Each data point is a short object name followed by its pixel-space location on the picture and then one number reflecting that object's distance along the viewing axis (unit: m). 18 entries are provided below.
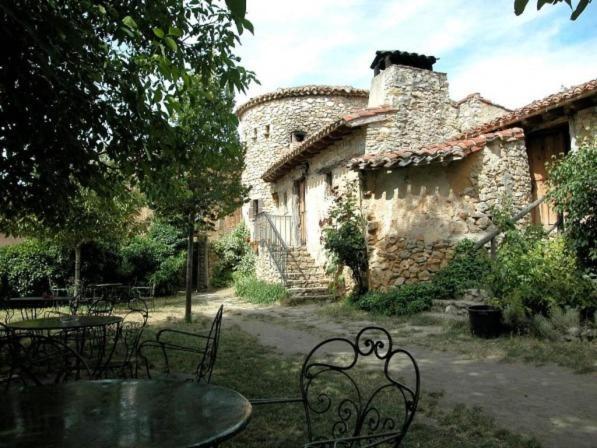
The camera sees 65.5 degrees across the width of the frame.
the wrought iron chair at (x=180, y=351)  3.12
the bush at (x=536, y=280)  5.96
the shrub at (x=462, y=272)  8.41
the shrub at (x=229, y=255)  17.75
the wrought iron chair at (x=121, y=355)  3.49
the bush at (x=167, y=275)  15.16
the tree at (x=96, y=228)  8.19
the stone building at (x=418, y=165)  9.05
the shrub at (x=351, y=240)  9.75
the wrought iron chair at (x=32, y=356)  2.49
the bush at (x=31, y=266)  13.03
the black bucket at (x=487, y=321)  6.16
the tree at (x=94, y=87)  3.78
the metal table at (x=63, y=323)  4.23
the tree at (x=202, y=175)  5.92
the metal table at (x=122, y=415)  1.54
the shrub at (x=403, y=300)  8.34
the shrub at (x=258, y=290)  11.96
